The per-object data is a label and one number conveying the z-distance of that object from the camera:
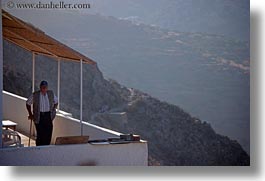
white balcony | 11.74
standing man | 13.37
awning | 12.18
